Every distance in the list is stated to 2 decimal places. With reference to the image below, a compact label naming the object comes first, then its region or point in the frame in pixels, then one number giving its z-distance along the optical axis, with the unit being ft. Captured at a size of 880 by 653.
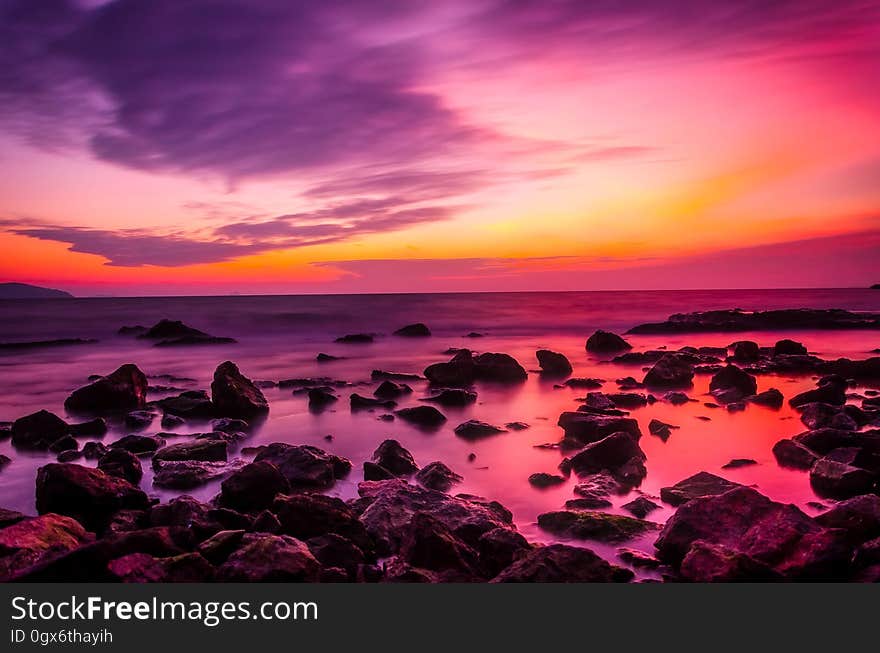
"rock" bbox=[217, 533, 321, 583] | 19.12
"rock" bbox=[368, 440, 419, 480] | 35.91
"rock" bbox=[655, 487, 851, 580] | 19.63
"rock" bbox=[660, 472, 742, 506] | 30.12
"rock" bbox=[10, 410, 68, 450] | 43.24
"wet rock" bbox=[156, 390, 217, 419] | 53.21
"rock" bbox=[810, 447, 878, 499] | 30.25
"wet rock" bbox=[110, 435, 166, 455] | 39.86
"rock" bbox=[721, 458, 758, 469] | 38.04
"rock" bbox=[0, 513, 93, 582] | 20.06
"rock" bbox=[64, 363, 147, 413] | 56.95
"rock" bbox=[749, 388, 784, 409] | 55.26
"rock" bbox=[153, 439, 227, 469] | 37.45
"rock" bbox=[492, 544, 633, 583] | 18.86
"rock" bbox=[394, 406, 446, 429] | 50.01
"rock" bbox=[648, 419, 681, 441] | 45.16
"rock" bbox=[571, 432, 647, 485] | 35.37
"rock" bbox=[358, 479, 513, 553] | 24.67
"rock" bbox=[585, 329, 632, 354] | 113.19
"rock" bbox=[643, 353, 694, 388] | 68.08
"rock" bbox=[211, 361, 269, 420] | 54.00
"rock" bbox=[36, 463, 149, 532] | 27.17
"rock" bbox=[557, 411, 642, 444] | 40.63
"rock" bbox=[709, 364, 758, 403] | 60.18
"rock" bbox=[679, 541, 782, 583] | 18.85
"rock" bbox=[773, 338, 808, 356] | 96.37
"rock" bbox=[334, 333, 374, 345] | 152.35
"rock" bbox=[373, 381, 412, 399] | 63.00
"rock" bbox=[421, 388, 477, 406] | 60.34
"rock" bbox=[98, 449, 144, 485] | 34.01
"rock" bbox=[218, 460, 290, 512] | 28.40
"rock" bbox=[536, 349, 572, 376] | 84.12
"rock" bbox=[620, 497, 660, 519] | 28.68
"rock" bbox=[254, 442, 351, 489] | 33.73
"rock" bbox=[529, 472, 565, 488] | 34.24
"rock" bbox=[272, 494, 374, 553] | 24.16
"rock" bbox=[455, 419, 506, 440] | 45.57
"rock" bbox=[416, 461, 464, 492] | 33.86
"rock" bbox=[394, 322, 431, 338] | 161.42
